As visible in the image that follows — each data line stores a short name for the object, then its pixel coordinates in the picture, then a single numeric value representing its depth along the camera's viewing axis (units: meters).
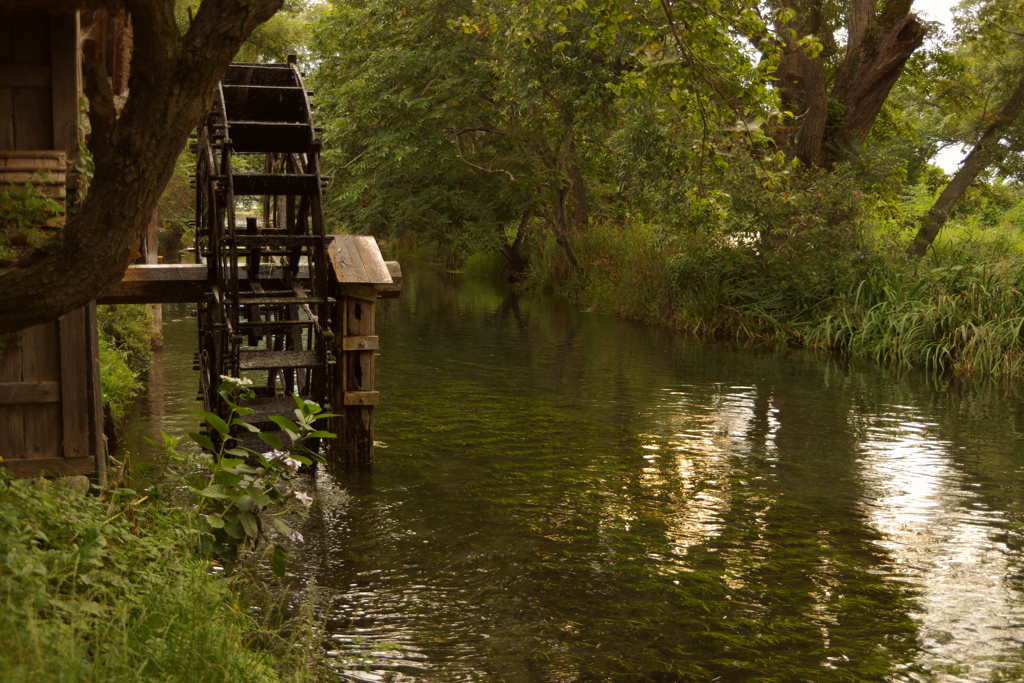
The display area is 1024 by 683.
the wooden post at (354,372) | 9.40
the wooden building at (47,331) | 6.34
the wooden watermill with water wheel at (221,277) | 6.38
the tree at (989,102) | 22.52
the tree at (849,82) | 20.03
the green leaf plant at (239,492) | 4.64
